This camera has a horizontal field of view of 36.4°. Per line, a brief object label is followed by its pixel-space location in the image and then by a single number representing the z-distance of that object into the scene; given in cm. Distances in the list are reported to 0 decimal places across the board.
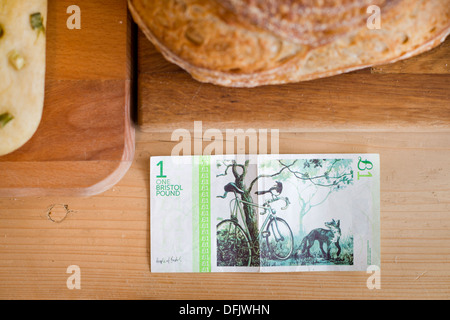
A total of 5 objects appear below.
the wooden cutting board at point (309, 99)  36
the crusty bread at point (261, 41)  33
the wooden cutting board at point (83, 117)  35
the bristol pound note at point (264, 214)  39
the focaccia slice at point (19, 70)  34
